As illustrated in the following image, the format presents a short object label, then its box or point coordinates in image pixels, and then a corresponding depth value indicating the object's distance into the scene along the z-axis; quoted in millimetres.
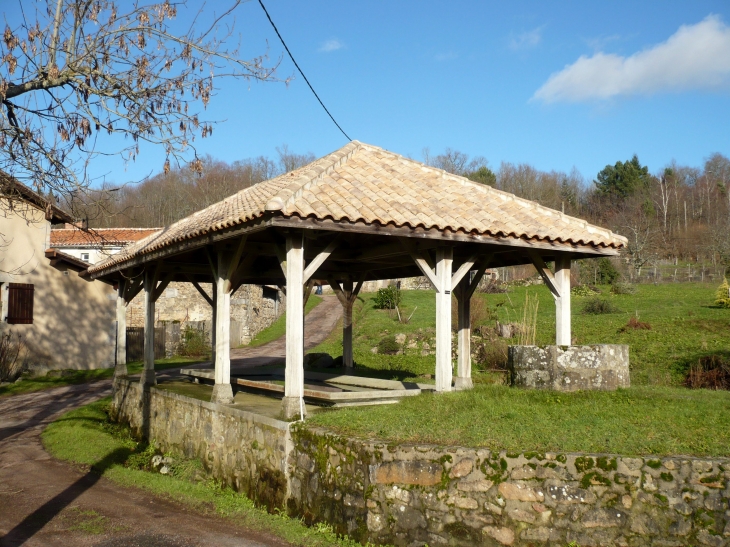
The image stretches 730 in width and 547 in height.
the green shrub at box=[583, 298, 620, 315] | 22155
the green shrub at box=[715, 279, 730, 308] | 21262
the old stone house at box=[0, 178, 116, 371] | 18656
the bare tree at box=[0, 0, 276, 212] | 6133
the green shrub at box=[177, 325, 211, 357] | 26328
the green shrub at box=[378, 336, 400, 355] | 19625
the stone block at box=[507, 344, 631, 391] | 7977
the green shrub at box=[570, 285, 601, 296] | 29547
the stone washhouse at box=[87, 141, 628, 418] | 7164
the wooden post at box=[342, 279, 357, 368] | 12734
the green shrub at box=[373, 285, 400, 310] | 28609
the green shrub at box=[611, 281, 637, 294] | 28708
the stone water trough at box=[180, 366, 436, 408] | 8078
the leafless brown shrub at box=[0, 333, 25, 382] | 18078
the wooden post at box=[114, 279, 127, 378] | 14016
